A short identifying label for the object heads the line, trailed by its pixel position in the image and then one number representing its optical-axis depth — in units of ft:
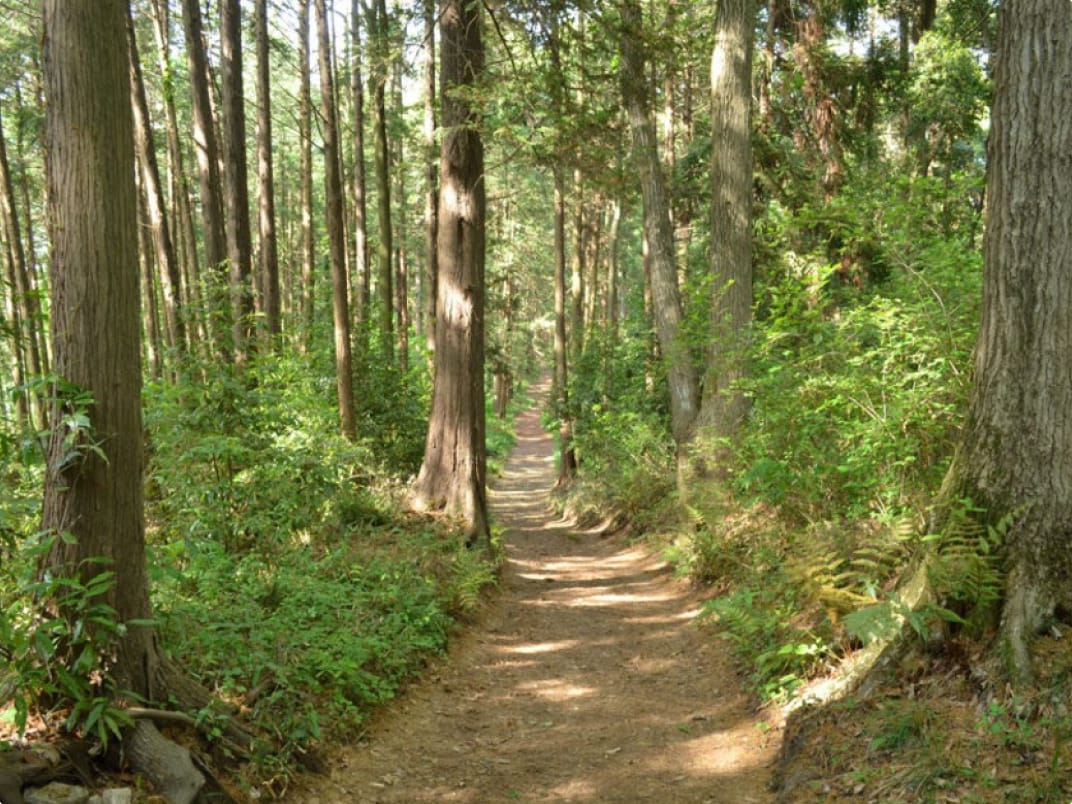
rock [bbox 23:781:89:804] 10.67
